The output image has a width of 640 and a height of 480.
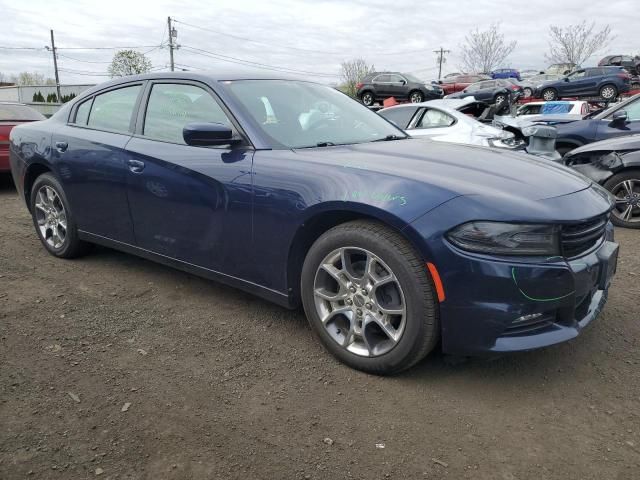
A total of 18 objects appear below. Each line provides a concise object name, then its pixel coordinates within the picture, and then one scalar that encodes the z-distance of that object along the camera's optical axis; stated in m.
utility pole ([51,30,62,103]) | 53.91
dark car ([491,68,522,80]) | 42.42
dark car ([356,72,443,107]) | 23.92
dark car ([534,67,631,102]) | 23.28
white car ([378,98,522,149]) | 7.70
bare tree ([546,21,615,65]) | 55.19
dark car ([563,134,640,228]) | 5.67
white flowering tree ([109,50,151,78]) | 50.47
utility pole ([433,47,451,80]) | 76.69
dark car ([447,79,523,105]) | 22.41
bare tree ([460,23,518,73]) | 64.31
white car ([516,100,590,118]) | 11.46
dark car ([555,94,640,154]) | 7.31
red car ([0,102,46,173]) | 7.63
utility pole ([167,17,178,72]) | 50.25
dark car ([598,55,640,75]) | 31.12
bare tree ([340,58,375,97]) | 54.56
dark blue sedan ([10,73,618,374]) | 2.32
